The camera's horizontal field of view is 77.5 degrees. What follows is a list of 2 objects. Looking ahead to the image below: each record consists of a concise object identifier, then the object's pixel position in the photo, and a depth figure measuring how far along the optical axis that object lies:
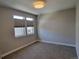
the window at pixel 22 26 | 2.60
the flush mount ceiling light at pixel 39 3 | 1.40
